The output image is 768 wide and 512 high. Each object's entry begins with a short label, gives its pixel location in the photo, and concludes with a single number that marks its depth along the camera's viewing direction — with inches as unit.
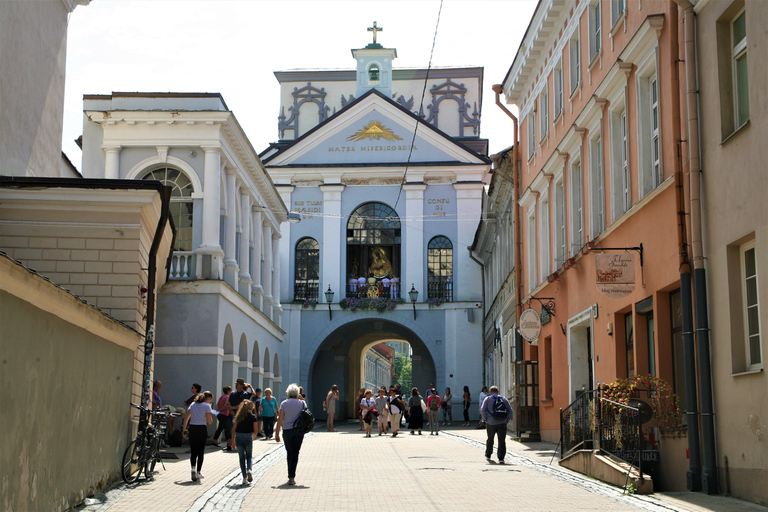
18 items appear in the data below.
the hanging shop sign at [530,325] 851.4
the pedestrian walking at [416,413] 1206.9
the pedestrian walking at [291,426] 538.3
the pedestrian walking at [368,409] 1153.3
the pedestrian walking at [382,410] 1173.1
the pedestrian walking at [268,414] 1018.7
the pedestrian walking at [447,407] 1537.9
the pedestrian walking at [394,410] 1160.8
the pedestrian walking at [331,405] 1275.8
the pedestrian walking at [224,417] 847.1
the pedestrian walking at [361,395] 1321.6
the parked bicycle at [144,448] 543.8
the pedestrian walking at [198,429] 561.9
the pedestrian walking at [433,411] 1190.9
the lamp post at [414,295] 1656.0
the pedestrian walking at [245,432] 544.1
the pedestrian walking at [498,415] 669.3
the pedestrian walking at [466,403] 1536.8
